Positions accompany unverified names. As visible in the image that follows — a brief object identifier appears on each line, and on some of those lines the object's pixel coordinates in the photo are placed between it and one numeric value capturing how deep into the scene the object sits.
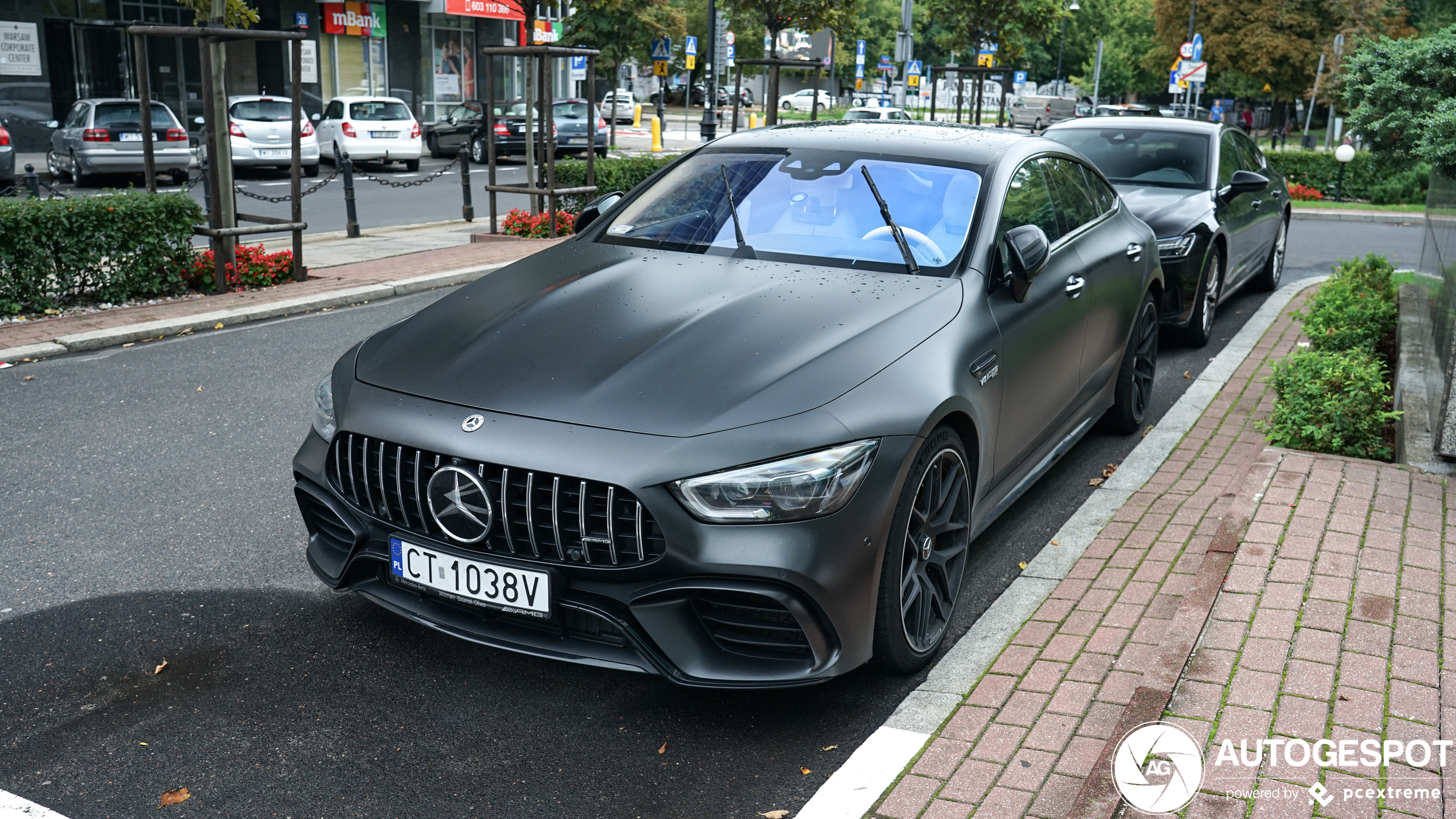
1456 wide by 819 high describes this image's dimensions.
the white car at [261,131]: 24.56
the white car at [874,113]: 48.53
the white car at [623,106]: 51.34
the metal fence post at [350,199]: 15.36
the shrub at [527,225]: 14.88
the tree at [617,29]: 39.34
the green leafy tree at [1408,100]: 5.91
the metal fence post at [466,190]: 17.16
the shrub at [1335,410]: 5.47
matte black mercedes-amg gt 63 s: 3.20
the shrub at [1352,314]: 7.11
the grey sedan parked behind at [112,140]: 22.36
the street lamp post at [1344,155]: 25.20
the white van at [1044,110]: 64.31
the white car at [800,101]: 71.56
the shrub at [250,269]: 10.48
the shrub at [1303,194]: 25.38
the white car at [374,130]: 26.67
